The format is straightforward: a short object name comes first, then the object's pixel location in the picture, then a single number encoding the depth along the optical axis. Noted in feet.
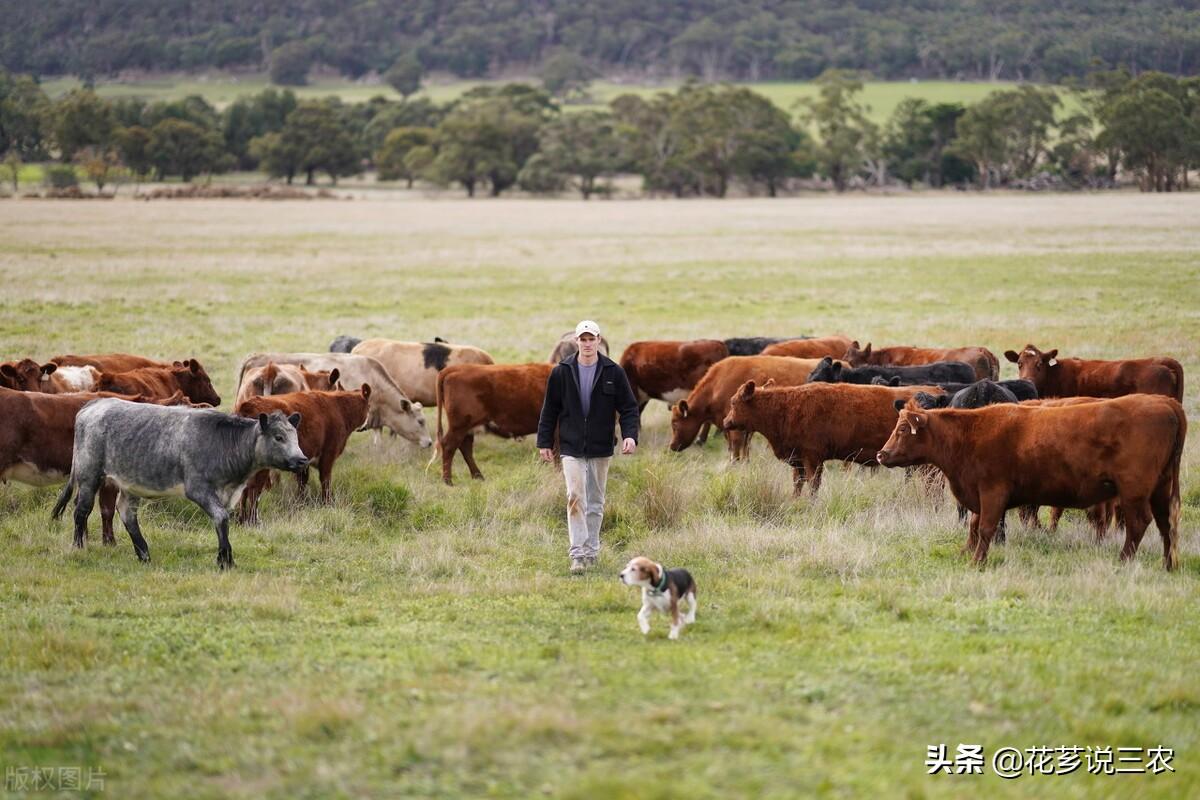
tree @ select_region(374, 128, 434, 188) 378.73
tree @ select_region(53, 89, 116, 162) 360.07
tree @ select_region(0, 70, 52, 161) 375.45
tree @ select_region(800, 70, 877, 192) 374.63
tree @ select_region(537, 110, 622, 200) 348.18
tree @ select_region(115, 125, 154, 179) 352.08
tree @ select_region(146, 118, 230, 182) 356.59
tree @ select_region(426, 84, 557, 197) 348.38
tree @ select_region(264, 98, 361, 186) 371.56
